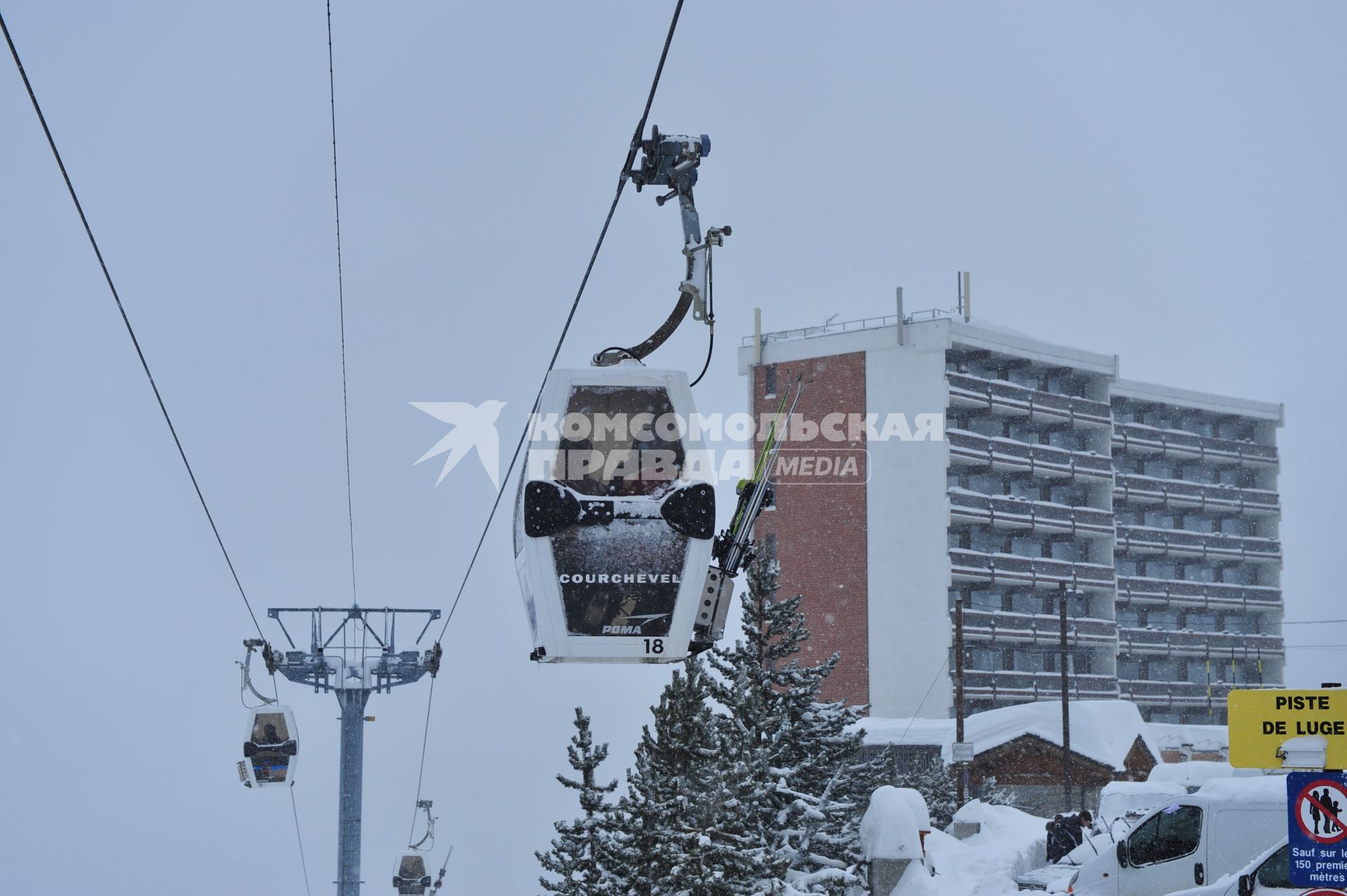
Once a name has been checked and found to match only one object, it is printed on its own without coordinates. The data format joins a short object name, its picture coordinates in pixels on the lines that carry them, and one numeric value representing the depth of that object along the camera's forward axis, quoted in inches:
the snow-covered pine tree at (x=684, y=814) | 802.2
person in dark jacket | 1087.0
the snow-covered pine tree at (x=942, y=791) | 1653.5
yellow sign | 384.2
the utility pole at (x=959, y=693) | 1694.1
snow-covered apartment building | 2502.5
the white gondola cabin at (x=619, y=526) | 503.5
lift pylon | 1614.2
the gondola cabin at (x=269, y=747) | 1332.4
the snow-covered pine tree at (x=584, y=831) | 912.3
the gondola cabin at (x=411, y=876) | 1723.7
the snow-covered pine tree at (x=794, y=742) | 965.8
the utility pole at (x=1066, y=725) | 1797.5
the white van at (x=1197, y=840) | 701.9
